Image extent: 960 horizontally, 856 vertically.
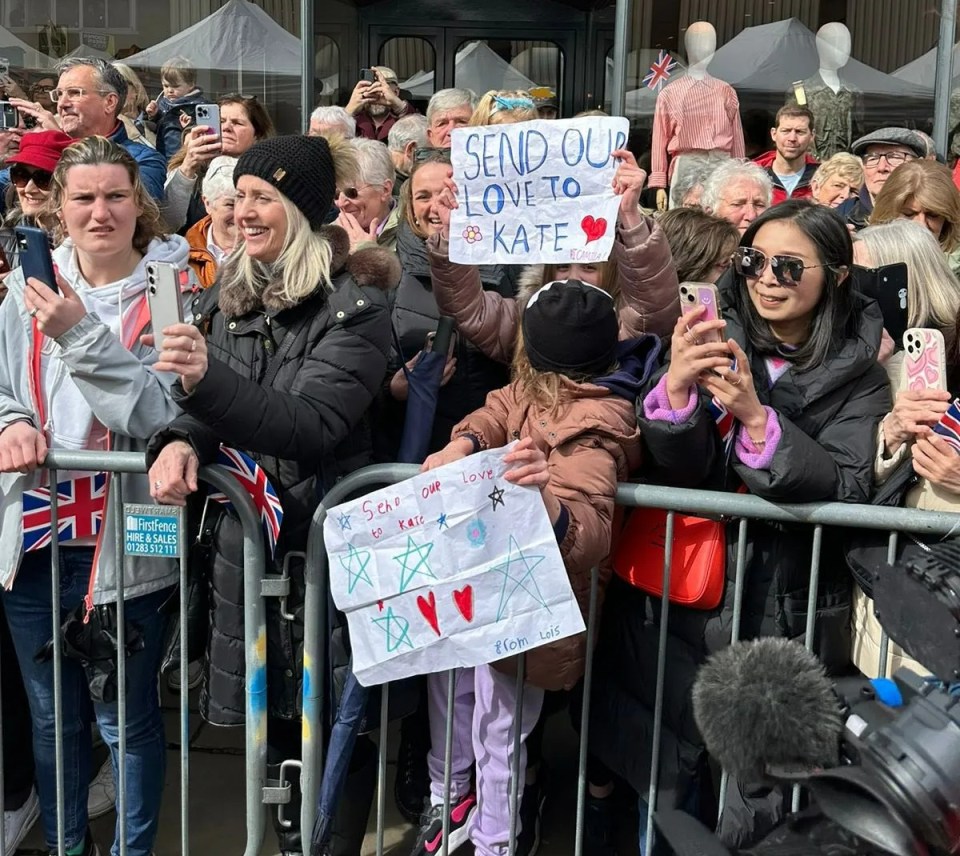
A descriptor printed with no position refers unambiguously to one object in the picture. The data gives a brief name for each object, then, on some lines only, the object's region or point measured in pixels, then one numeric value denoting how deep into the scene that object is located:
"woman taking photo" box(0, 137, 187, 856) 3.16
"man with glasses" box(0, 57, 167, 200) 5.24
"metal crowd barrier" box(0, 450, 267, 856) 3.03
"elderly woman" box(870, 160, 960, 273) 4.32
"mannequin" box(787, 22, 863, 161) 7.95
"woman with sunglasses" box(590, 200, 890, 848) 2.73
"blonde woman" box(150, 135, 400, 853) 3.00
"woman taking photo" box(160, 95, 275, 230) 4.96
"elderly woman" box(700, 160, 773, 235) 4.58
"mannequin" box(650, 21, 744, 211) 7.50
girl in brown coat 2.85
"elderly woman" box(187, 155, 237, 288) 4.52
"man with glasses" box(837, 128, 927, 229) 5.63
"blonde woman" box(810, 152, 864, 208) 5.92
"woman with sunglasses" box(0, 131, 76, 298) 4.22
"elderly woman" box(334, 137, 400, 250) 4.46
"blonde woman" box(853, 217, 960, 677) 2.64
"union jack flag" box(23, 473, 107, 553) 3.20
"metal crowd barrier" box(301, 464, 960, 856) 2.72
